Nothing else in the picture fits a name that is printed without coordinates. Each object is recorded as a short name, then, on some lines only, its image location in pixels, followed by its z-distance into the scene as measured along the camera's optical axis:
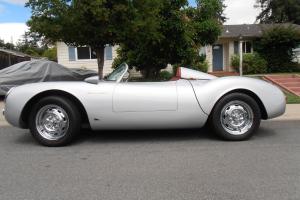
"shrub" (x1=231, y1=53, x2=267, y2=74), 25.14
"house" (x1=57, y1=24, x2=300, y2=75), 26.14
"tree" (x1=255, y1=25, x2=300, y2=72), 25.09
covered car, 13.79
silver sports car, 6.28
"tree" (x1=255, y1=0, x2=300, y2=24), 48.75
